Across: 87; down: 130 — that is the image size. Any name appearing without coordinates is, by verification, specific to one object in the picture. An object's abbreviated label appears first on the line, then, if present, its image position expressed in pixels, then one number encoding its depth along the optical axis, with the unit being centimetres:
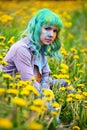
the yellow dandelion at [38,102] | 249
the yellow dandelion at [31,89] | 266
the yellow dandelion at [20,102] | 227
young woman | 354
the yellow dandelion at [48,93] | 286
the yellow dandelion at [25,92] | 256
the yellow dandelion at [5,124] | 198
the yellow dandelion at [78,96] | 323
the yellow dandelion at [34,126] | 212
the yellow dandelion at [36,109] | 237
